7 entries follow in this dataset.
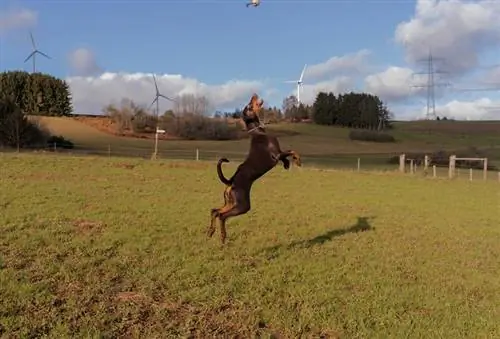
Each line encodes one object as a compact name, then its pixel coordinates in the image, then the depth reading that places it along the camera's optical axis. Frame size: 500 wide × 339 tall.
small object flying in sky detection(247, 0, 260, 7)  7.06
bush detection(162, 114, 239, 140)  108.88
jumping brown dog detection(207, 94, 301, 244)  8.63
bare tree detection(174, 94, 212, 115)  116.88
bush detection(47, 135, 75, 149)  64.44
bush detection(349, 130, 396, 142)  119.69
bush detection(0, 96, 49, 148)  60.78
